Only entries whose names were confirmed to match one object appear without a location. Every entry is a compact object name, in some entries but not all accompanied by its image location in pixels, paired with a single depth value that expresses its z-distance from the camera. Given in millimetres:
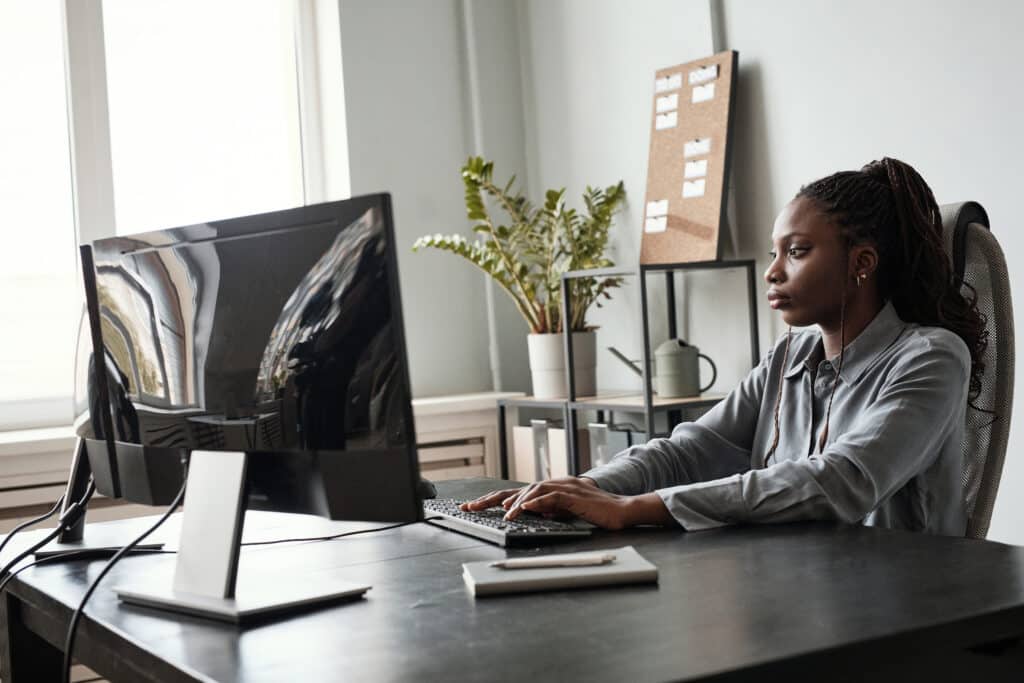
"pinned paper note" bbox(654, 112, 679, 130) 3267
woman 1539
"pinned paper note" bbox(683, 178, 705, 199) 3145
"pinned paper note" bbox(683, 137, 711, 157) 3131
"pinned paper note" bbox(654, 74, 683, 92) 3264
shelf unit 3039
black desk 942
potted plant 3496
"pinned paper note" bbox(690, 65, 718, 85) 3131
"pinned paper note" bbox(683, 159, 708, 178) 3135
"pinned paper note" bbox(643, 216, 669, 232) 3283
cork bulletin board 3078
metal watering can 3135
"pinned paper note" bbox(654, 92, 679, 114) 3267
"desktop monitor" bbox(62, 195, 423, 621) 1180
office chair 1670
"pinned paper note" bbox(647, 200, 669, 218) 3285
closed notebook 1197
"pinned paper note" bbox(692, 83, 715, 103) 3135
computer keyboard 1462
